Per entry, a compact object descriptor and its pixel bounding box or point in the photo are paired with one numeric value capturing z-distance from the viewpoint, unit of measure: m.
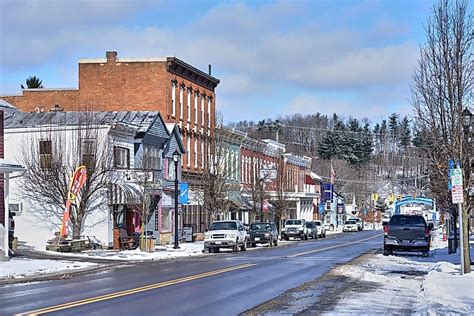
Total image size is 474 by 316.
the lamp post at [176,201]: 41.47
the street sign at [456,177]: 19.34
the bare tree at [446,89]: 22.09
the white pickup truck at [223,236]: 40.06
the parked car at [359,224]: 99.77
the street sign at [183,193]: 47.83
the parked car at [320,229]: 69.55
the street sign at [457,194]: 19.31
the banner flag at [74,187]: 34.66
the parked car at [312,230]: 64.11
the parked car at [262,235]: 48.84
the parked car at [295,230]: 61.50
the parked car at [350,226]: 96.75
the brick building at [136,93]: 51.40
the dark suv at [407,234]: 31.88
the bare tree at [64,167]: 39.38
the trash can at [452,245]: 32.91
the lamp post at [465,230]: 20.62
